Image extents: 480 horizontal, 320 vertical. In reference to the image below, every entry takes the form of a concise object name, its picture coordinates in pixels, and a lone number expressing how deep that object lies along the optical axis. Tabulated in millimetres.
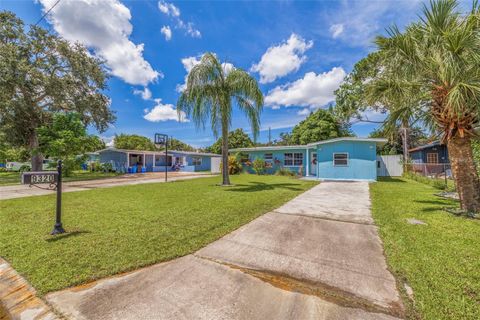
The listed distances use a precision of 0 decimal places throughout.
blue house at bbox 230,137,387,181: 13406
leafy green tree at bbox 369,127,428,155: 27031
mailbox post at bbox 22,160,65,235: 3584
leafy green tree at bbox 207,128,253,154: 40906
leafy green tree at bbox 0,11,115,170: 14234
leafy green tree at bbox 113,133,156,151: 42747
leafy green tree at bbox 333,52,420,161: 19122
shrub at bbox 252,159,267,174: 18984
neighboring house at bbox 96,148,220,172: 23922
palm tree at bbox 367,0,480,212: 4582
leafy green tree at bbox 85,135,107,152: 16338
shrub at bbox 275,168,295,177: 17734
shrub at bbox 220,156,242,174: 19219
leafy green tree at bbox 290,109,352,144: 27141
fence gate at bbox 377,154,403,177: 17922
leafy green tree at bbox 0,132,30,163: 21456
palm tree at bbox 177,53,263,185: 9452
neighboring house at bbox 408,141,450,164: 17162
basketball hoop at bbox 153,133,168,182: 16105
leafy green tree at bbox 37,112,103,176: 14766
